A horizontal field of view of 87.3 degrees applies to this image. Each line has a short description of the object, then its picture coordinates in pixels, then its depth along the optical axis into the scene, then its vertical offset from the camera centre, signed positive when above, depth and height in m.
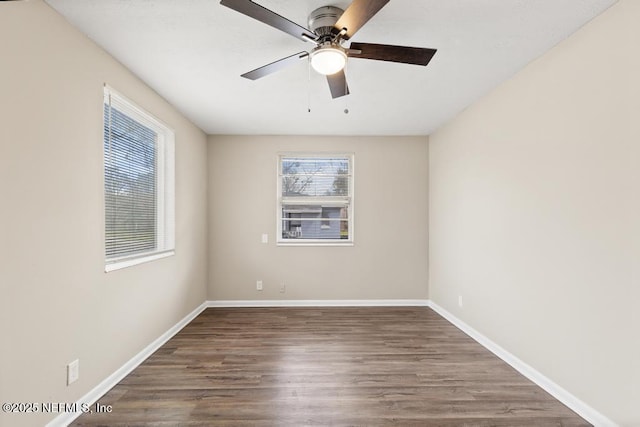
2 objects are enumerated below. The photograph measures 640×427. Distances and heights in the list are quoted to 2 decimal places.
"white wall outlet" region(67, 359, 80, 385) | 2.02 -0.96
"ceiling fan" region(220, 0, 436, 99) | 1.62 +0.97
